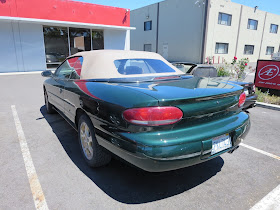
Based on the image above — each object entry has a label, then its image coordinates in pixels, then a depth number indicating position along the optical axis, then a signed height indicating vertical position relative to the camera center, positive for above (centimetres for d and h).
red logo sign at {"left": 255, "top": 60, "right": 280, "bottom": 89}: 738 -56
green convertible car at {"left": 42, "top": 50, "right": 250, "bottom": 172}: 204 -62
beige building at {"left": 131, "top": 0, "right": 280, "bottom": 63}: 2197 +317
